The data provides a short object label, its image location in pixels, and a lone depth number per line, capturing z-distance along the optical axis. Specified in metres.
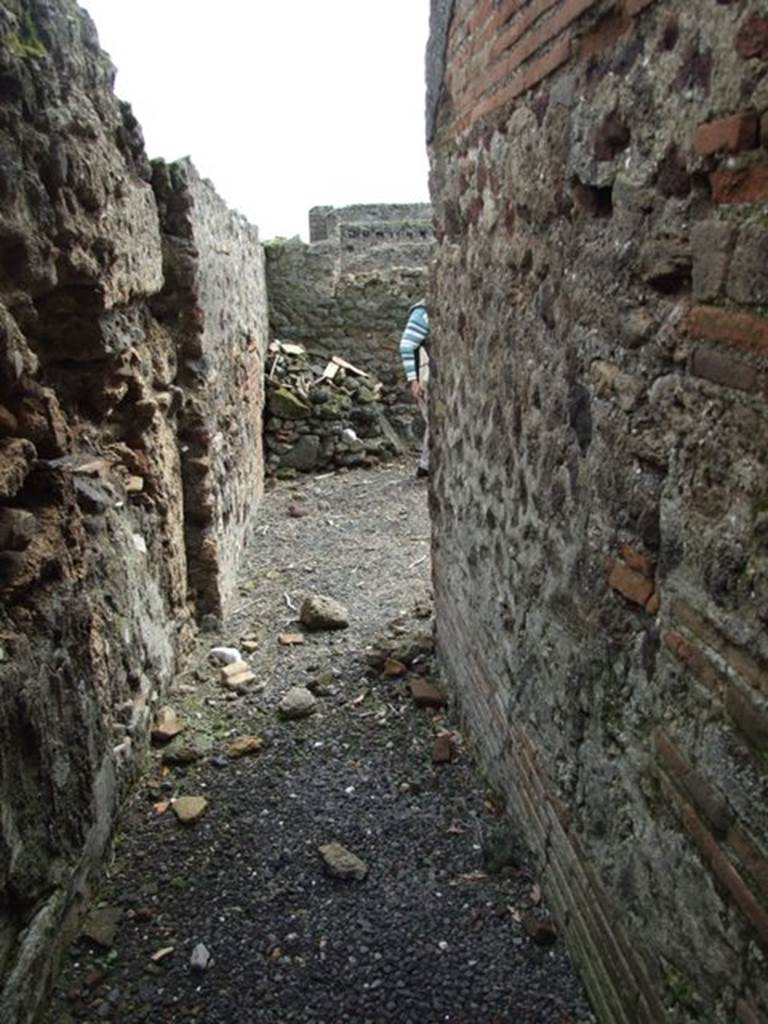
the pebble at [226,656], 4.64
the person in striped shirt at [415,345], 6.78
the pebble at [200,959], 2.54
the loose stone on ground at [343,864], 2.91
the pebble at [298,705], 4.04
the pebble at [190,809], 3.25
